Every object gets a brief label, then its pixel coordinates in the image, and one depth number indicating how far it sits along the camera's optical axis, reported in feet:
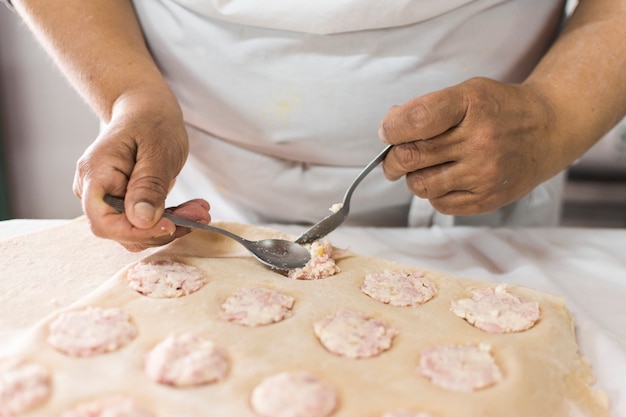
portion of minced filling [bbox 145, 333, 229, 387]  2.22
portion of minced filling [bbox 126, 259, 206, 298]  2.83
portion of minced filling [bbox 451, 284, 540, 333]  2.77
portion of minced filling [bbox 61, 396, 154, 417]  2.03
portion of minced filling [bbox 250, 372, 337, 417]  2.11
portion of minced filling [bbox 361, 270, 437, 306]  2.98
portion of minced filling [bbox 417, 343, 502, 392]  2.32
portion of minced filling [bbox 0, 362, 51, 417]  2.04
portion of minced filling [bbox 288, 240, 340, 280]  3.17
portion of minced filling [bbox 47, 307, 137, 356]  2.34
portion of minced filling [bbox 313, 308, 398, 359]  2.49
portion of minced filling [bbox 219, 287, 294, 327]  2.68
